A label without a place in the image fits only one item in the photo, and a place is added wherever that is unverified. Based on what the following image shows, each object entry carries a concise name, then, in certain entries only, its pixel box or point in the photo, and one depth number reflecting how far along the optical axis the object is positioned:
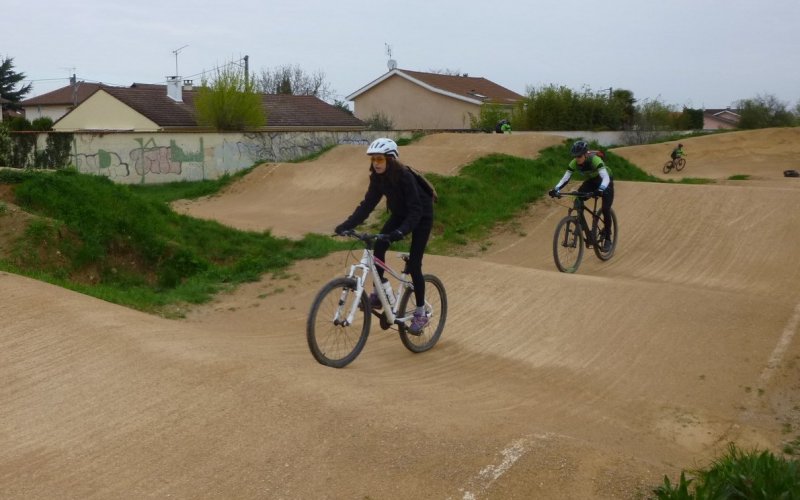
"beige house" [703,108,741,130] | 84.39
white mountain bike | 6.30
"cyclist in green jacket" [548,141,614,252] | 11.31
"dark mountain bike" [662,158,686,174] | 37.31
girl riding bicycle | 6.60
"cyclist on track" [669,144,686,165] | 37.09
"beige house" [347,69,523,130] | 52.21
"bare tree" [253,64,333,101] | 75.25
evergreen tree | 70.81
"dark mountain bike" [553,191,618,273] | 11.73
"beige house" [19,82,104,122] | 62.25
